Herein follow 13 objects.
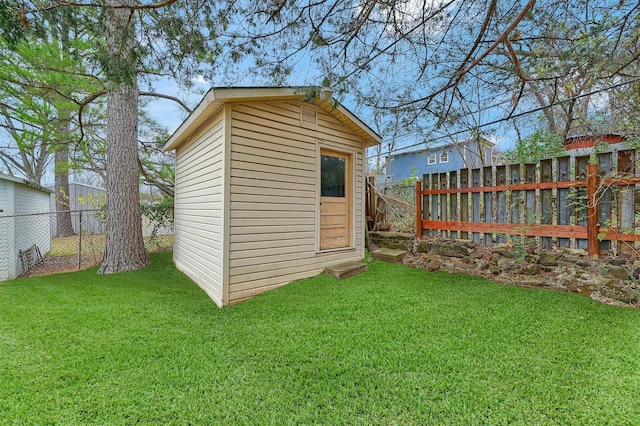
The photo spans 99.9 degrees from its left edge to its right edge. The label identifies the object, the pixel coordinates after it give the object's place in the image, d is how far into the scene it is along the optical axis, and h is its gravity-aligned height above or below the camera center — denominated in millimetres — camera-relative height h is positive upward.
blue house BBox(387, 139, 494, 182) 16088 +3224
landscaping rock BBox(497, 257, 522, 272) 3637 -739
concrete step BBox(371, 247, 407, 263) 4949 -811
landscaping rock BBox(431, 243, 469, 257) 4238 -626
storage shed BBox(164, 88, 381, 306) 3566 +360
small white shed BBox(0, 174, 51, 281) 5449 -225
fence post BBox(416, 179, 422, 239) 4961 +48
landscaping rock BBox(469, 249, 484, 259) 4031 -648
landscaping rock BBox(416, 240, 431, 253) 4707 -621
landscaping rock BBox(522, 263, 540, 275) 3479 -750
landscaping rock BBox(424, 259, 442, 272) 4316 -871
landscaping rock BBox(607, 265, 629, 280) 2852 -654
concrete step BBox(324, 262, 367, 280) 4250 -947
